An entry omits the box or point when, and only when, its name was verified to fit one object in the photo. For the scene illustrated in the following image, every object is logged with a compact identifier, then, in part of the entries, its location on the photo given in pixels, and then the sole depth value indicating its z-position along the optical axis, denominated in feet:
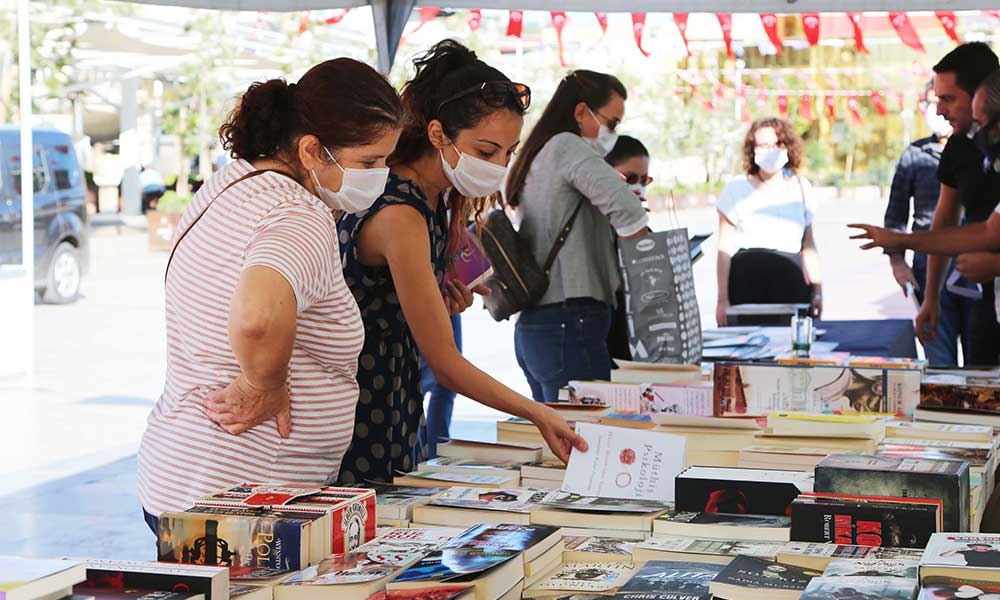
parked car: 36.81
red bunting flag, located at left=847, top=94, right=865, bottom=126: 53.88
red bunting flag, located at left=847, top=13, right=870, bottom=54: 17.20
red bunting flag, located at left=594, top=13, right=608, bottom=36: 16.95
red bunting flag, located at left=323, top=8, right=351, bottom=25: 16.06
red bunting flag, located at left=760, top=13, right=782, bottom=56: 15.97
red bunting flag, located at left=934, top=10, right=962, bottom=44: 15.87
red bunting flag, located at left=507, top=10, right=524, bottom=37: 15.30
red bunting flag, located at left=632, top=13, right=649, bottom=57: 16.01
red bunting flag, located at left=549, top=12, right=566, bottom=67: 15.73
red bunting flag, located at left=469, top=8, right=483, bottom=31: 16.19
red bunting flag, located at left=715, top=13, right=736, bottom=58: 17.16
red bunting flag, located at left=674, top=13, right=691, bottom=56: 15.69
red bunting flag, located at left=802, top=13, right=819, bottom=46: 15.38
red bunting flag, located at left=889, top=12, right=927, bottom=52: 16.43
